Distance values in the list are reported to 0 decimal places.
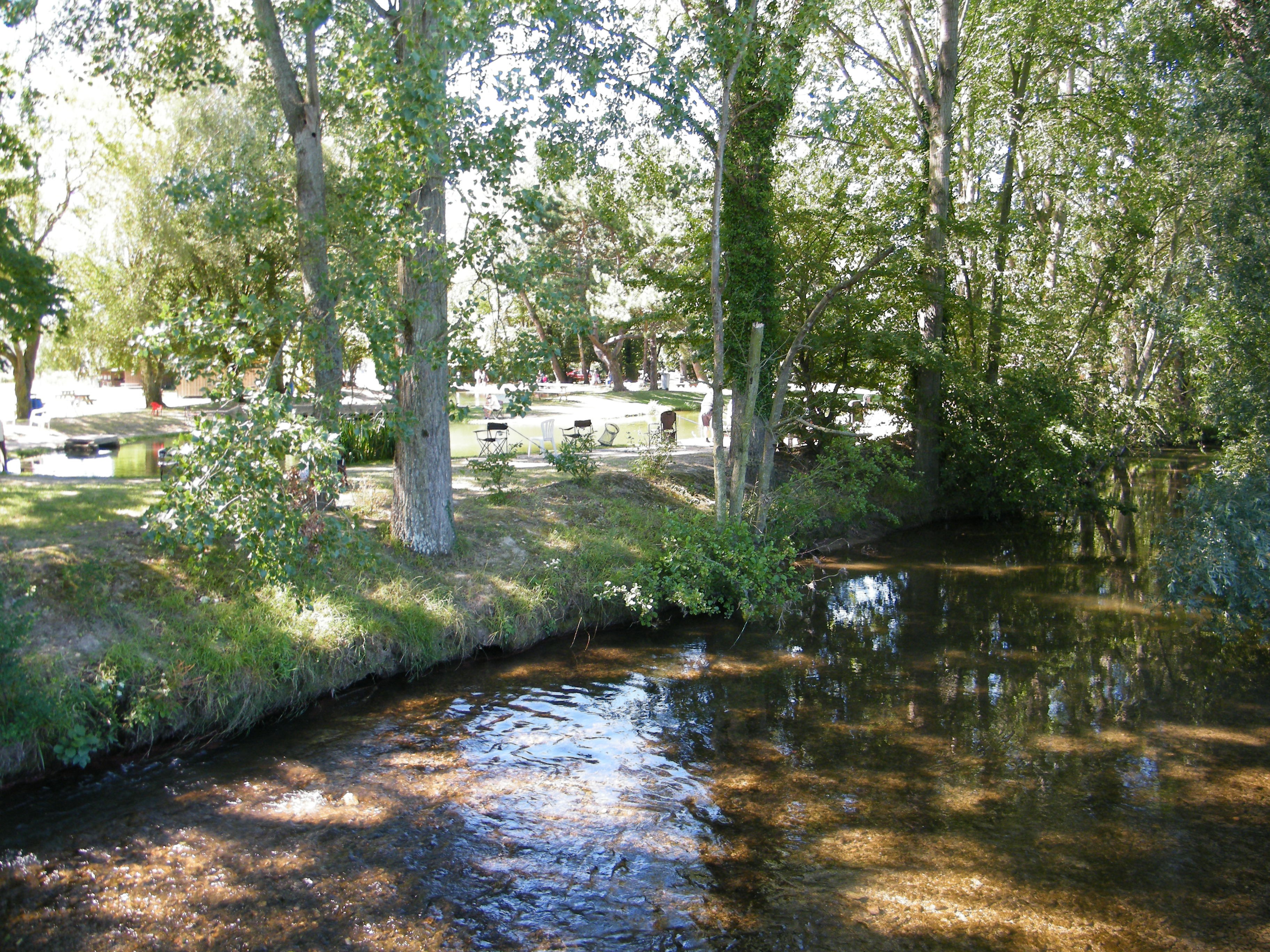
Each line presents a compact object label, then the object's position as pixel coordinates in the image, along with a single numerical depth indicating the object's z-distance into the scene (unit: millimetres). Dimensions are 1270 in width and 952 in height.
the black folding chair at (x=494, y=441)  16469
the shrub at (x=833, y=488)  13766
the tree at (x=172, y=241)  21359
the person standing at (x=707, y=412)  21169
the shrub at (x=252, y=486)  7723
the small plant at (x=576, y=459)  13719
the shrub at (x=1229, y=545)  9953
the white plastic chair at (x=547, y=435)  19812
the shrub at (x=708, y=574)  11195
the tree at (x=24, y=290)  9477
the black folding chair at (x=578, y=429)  14938
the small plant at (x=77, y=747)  7168
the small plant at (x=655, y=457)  15672
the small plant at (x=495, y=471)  13352
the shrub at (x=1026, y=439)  18172
